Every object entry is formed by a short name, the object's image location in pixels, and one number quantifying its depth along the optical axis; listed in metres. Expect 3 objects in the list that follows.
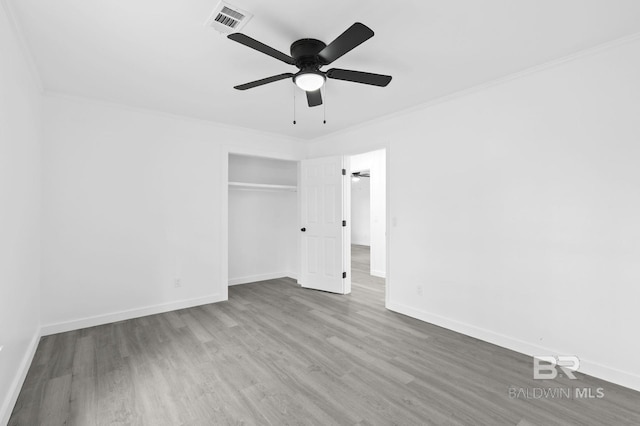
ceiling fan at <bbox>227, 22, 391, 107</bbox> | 2.03
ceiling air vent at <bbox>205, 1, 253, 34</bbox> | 1.81
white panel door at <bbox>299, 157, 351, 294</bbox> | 4.63
